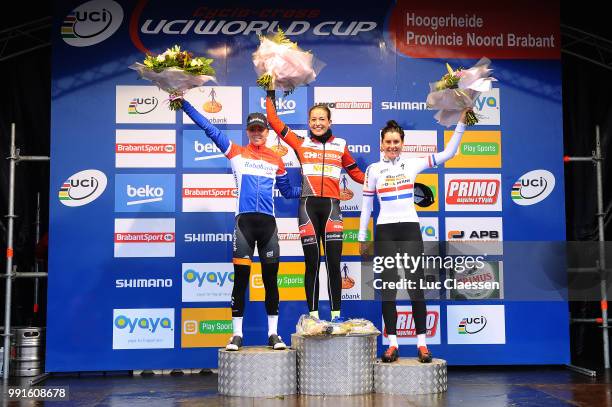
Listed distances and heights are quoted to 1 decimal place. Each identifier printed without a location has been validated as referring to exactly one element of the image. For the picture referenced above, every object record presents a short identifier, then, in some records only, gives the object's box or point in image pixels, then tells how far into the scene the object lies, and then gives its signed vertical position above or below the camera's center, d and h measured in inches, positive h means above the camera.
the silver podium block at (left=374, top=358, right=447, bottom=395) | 204.7 -33.6
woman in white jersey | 219.1 +13.5
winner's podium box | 204.2 -29.9
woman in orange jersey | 225.9 +18.9
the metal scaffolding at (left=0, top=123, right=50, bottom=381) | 252.5 +3.4
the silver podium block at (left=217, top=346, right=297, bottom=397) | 200.7 -31.4
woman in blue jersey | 218.7 +14.8
